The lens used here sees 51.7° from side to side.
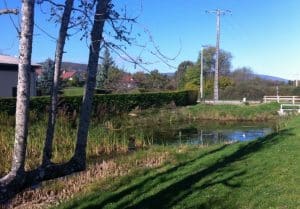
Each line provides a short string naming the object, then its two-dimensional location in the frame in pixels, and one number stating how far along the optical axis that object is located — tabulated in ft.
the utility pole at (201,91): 114.73
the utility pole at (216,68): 110.81
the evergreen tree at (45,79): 101.91
